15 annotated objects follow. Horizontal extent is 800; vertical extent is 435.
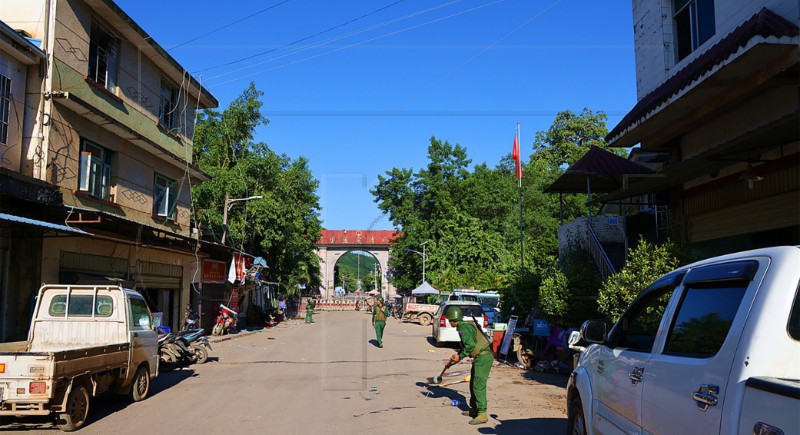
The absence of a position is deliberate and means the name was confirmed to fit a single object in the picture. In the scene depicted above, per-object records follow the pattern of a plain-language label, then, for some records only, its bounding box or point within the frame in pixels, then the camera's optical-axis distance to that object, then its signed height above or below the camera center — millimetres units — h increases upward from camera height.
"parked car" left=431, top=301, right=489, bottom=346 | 20906 -1370
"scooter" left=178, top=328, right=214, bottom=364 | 15984 -1836
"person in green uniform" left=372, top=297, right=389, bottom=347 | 21359 -1320
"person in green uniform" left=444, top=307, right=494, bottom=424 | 8625 -1131
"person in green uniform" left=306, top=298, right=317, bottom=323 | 40206 -2316
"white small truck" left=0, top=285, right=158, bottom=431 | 7707 -1107
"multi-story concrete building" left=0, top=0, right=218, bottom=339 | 14289 +3763
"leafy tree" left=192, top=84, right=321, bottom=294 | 32188 +5241
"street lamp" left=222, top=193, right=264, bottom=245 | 28706 +3016
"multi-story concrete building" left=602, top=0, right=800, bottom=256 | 8531 +3010
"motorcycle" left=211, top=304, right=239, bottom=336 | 26250 -1846
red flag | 23469 +5005
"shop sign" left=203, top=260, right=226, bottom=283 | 25953 +365
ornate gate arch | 94250 +5497
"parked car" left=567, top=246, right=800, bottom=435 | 2850 -410
